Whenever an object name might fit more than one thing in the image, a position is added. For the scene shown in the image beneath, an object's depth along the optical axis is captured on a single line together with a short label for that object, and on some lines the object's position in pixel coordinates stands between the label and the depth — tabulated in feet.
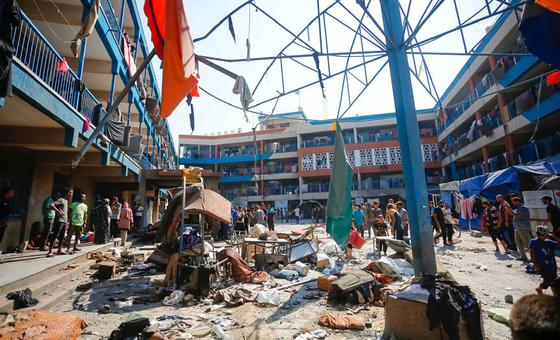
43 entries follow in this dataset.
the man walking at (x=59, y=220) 21.52
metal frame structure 11.21
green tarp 16.76
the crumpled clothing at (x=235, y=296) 14.40
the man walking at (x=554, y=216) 19.48
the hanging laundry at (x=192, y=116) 14.84
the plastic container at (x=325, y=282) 16.72
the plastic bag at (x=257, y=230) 35.97
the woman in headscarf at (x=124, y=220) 31.27
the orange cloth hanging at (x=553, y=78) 21.94
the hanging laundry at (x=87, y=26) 18.03
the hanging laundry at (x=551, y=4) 7.88
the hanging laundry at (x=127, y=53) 35.50
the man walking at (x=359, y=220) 39.36
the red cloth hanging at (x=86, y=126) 22.85
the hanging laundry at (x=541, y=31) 9.43
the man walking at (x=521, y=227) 22.45
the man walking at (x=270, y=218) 52.91
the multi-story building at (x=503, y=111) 40.45
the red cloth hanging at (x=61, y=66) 19.10
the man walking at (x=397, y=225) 28.53
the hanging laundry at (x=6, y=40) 11.07
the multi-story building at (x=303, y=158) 101.49
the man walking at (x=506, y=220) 25.66
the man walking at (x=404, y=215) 31.58
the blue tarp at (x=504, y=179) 30.14
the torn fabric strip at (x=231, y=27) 12.94
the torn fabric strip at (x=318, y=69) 12.55
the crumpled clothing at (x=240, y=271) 19.14
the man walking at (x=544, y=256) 13.17
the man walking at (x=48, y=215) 21.58
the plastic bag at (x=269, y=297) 14.43
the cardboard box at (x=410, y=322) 8.63
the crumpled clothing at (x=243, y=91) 13.60
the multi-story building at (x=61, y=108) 16.61
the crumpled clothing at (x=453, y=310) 8.41
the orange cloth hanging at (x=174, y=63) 9.77
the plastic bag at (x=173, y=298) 14.76
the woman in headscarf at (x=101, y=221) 30.73
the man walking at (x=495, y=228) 26.90
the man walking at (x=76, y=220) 23.71
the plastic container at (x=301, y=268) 20.93
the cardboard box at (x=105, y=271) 19.92
